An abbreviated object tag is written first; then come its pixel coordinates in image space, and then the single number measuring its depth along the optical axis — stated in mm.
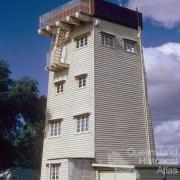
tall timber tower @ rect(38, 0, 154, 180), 19163
